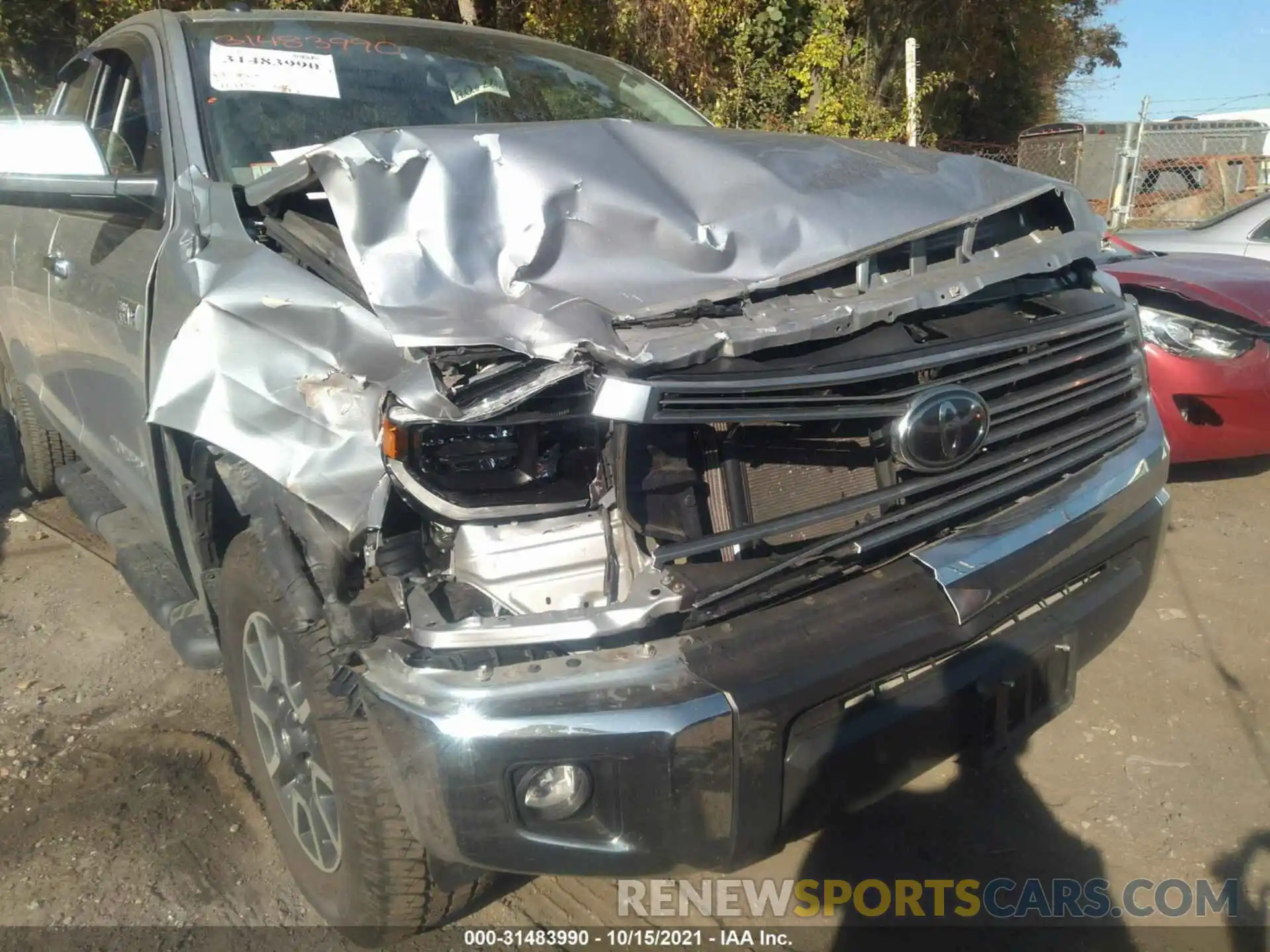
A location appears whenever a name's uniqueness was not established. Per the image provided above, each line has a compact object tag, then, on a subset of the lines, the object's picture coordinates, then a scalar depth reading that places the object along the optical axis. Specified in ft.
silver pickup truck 5.88
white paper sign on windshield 9.57
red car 14.06
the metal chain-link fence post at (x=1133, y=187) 35.96
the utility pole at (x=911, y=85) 32.78
